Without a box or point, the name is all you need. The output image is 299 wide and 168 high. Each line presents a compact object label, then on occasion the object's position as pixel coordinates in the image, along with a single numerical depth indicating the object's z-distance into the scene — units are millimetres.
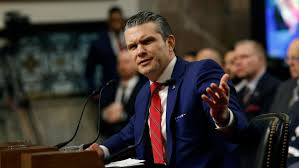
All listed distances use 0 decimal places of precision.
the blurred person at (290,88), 10467
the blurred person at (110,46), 14581
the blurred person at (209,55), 12713
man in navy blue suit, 5558
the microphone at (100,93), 5924
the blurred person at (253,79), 11389
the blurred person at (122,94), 12826
